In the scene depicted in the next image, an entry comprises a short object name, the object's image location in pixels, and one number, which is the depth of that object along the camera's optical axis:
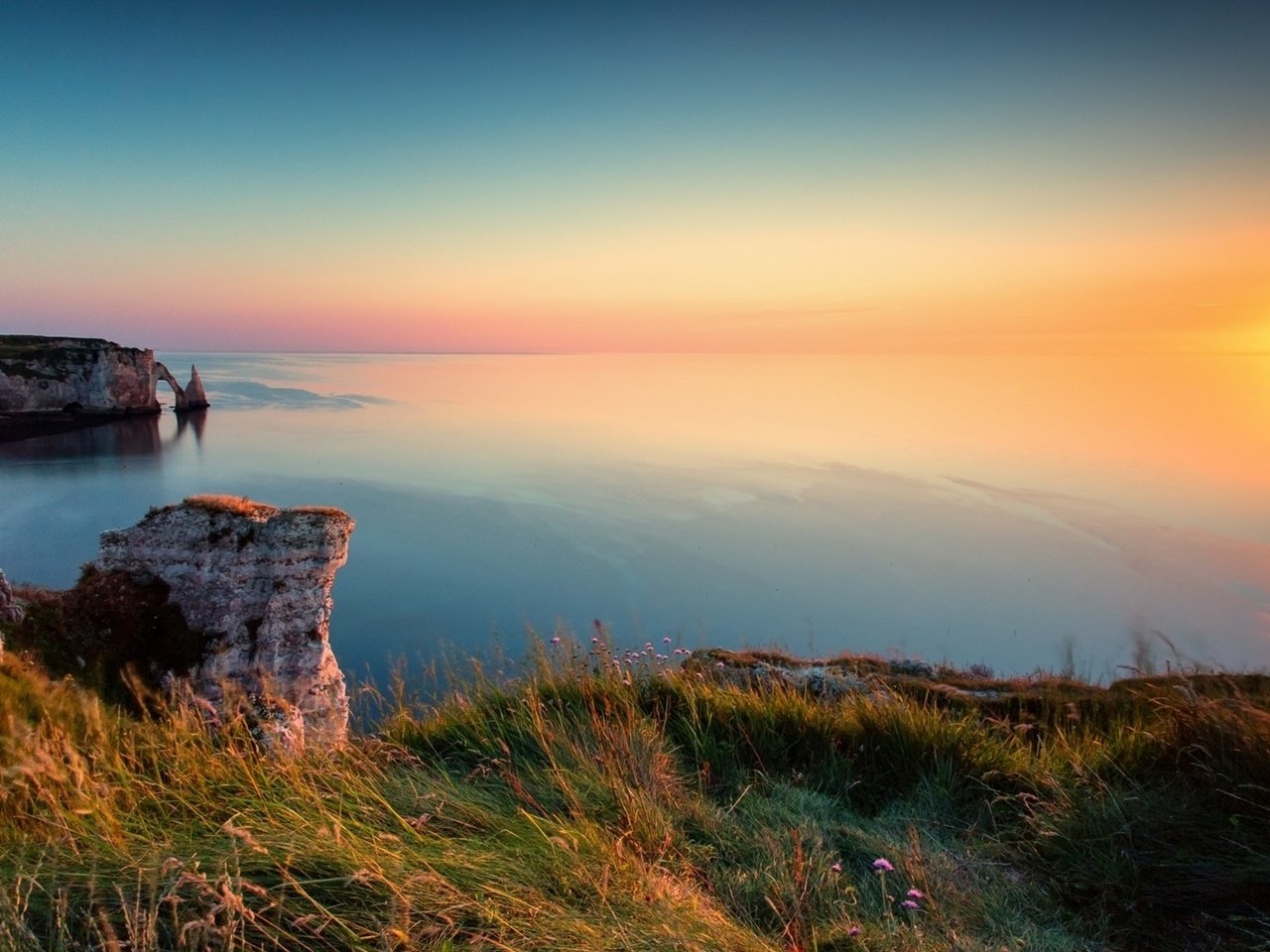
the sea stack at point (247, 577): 17.28
